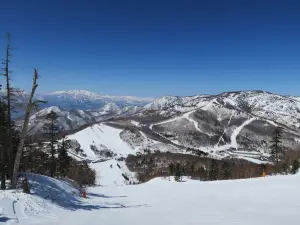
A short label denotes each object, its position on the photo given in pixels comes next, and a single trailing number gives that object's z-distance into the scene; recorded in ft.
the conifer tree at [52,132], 164.46
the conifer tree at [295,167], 112.90
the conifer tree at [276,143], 210.53
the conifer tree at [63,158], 205.98
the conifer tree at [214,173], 283.22
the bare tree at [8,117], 71.34
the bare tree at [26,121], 72.02
